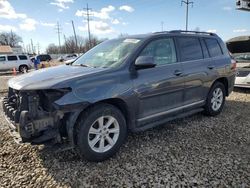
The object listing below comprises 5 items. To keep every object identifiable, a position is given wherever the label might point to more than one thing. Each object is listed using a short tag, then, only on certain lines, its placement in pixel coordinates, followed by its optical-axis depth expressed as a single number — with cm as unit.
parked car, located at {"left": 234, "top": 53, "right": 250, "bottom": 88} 593
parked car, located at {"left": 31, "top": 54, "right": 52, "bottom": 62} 3354
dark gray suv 237
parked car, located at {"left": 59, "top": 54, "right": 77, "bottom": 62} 3518
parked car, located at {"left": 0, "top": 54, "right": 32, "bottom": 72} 1849
